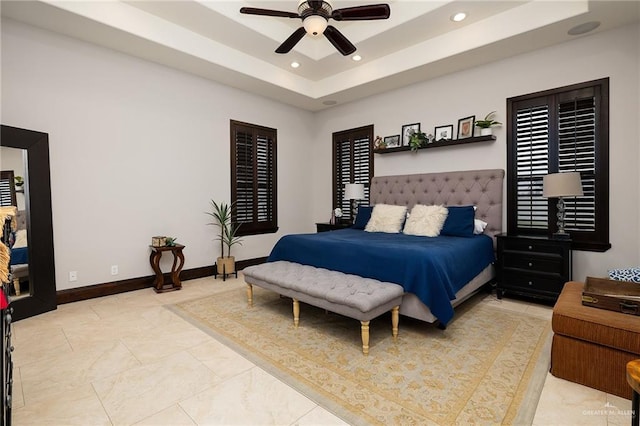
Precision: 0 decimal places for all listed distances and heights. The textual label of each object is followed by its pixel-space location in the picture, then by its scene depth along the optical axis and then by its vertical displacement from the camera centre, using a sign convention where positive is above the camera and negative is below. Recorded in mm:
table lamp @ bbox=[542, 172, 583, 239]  3264 +108
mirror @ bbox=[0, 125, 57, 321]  3178 -157
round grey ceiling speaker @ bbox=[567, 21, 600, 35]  3281 +1814
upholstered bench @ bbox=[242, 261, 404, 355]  2395 -742
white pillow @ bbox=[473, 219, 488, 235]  3964 -348
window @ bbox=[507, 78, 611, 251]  3475 +498
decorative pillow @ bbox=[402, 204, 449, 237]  3930 -265
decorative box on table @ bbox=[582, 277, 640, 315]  1967 -661
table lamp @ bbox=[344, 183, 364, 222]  5203 +179
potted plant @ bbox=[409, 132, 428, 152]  4750 +905
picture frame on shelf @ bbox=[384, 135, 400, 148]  5188 +1004
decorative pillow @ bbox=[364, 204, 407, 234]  4340 -250
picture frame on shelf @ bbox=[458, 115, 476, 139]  4379 +1027
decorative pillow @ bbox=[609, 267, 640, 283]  2734 -697
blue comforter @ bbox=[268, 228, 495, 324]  2602 -555
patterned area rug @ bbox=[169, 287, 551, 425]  1793 -1176
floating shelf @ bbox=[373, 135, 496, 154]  4176 +824
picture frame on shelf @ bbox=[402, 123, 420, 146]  4965 +1122
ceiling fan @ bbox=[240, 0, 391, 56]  2617 +1625
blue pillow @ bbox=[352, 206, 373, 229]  4805 -235
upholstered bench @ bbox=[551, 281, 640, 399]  1845 -914
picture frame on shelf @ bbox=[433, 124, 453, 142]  4598 +995
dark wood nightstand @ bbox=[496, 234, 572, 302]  3301 -739
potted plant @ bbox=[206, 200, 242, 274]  4762 -440
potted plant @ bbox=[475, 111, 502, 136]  4160 +1007
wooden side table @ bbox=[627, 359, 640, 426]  1197 -719
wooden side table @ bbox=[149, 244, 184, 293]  4027 -826
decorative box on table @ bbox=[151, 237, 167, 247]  4102 -467
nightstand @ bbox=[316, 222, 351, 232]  5424 -411
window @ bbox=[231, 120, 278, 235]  5289 +464
